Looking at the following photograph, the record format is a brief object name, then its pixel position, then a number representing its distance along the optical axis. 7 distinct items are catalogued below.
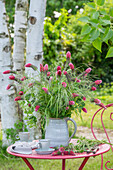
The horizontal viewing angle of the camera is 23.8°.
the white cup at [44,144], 1.93
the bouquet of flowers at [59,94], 2.05
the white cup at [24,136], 2.11
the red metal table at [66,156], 1.84
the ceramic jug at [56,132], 2.08
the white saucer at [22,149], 1.95
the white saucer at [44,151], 1.93
